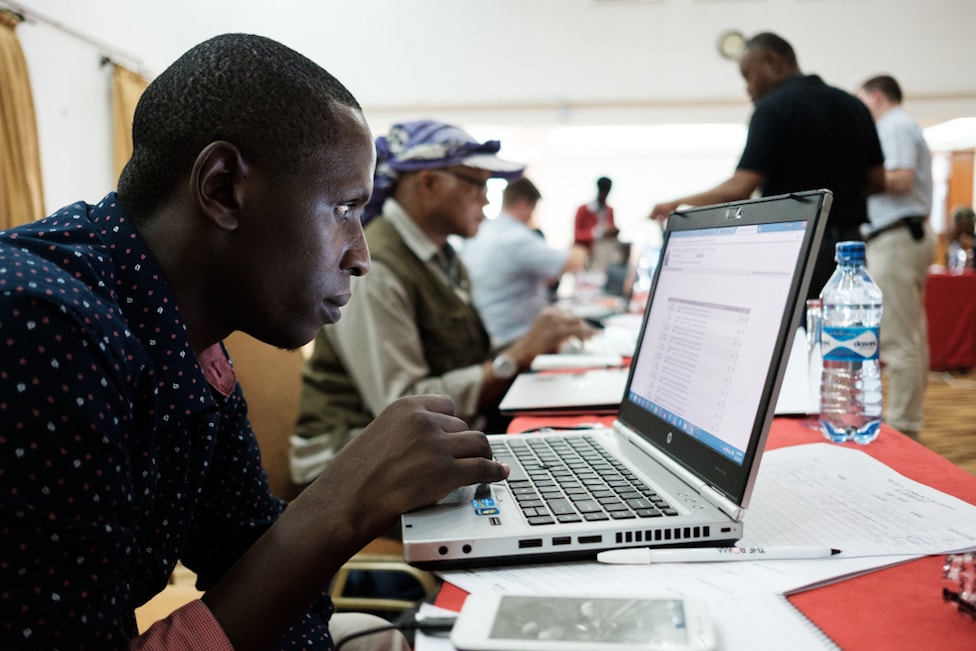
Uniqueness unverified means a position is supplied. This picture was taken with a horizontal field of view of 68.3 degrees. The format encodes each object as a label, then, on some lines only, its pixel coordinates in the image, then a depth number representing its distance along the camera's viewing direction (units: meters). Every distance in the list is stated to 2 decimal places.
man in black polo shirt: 2.19
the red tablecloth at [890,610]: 0.50
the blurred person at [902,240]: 3.12
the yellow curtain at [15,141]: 3.56
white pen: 0.62
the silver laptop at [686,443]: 0.64
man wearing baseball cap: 1.62
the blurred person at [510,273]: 3.00
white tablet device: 0.44
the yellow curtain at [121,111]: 4.61
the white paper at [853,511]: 0.66
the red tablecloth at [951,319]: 5.18
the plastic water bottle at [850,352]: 1.04
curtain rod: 3.73
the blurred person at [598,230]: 5.38
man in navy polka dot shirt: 0.48
